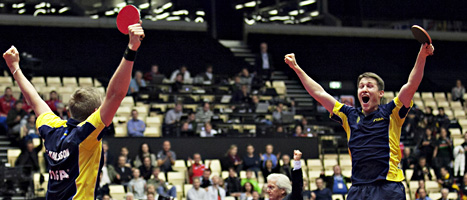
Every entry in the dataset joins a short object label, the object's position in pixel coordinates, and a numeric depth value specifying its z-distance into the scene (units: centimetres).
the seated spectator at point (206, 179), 1725
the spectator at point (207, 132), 2020
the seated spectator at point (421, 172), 2019
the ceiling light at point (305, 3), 2998
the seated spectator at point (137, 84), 2246
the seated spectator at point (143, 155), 1817
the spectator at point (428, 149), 2153
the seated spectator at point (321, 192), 1763
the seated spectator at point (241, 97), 2305
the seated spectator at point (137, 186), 1694
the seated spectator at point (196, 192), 1675
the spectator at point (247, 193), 1729
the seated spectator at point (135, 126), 1938
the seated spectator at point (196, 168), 1806
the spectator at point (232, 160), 1920
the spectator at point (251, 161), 1908
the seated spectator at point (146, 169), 1752
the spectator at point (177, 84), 2342
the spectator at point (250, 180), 1786
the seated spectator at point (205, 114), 2122
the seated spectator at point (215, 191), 1689
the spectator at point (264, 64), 2603
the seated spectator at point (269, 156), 1925
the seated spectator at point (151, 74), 2380
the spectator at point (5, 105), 1970
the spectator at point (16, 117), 1897
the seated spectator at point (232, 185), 1777
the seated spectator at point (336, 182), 1848
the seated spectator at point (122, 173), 1725
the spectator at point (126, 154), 1777
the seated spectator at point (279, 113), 2212
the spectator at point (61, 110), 1842
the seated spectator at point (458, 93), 2752
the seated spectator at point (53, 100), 1927
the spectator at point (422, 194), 1822
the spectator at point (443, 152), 2131
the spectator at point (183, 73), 2407
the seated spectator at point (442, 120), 2388
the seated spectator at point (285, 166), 1853
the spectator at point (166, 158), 1841
